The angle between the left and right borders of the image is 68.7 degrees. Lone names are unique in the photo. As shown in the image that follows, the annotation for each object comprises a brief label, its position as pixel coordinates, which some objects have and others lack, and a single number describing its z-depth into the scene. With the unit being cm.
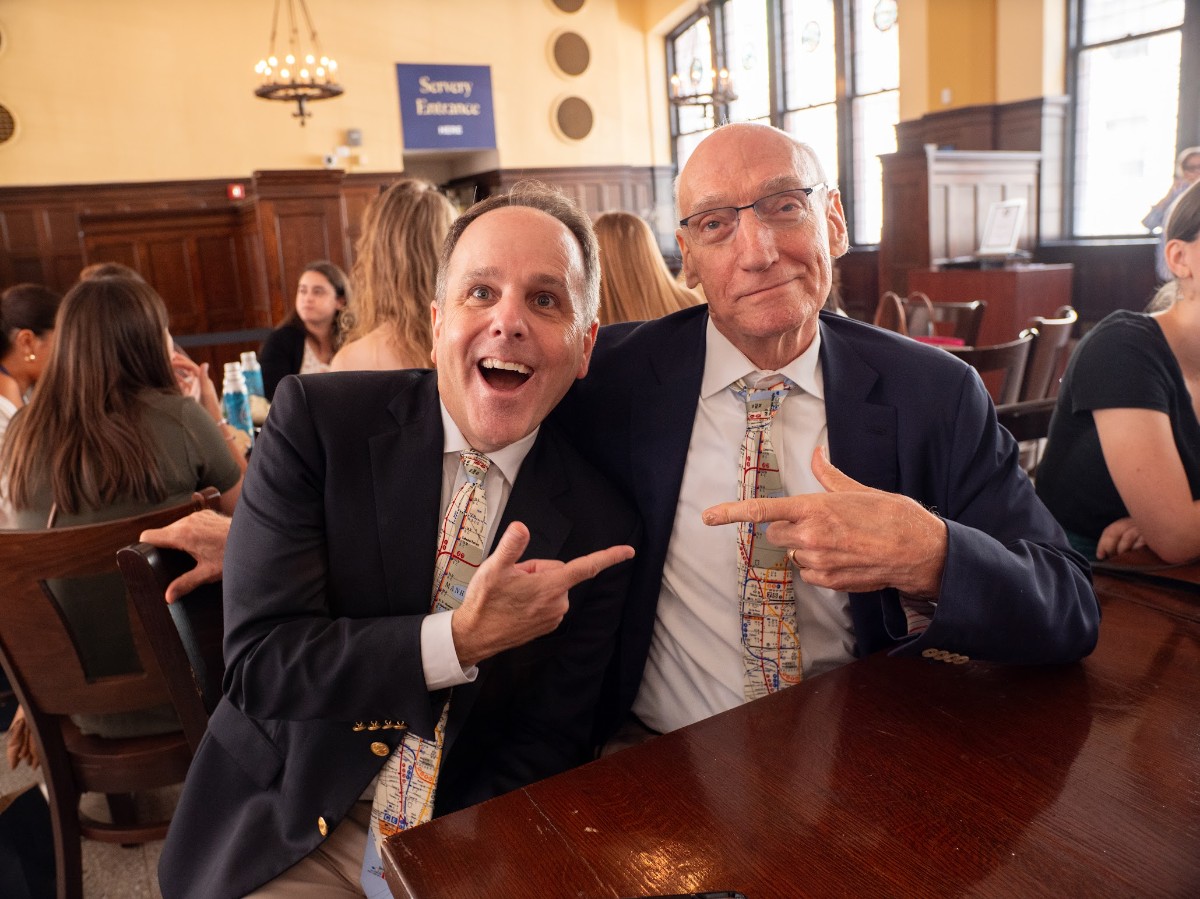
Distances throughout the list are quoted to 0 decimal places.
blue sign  1162
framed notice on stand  727
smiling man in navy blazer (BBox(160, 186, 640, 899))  117
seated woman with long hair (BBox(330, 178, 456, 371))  270
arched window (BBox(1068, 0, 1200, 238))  725
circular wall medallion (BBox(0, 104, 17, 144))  964
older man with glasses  137
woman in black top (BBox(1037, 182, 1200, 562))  160
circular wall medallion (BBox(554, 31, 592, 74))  1257
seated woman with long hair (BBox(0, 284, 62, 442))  301
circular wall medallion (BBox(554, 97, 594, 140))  1267
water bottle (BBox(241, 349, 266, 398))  353
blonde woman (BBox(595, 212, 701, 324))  289
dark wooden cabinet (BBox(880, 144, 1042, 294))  780
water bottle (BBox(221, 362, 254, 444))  302
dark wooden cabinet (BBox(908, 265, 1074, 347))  718
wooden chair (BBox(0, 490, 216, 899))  149
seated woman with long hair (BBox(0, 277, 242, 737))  203
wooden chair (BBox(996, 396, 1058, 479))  200
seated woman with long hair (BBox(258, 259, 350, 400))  424
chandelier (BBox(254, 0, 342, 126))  878
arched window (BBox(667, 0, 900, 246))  995
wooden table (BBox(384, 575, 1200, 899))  78
